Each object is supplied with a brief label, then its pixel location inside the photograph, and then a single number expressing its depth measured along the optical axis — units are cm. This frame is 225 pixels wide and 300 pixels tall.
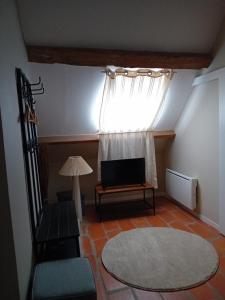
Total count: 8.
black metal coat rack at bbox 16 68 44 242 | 192
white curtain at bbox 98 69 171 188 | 329
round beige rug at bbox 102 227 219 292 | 227
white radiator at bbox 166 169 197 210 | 366
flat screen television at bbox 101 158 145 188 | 395
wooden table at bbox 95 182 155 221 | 383
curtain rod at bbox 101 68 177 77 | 304
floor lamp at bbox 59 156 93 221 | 329
